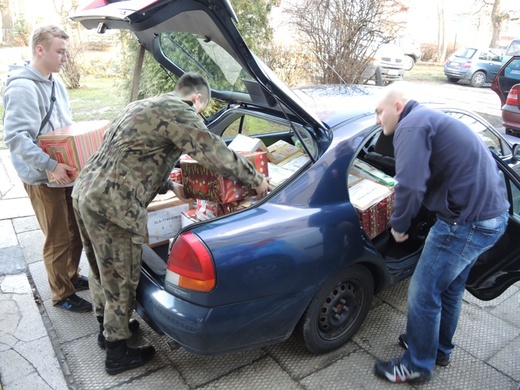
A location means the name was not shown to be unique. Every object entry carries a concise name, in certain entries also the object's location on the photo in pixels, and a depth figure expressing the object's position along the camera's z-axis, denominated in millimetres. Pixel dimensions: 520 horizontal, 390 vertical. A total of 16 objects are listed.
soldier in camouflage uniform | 2221
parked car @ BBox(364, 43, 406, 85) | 15352
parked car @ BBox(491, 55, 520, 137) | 7910
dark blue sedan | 2143
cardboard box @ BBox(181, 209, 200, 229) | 2943
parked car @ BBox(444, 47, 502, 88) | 17078
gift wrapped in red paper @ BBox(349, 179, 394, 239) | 2668
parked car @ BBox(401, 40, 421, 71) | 20125
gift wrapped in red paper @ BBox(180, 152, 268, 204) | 2498
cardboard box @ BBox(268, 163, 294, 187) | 2717
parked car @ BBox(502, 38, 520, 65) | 14844
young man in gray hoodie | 2695
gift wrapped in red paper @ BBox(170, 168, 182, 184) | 3111
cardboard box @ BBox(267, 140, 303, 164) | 3107
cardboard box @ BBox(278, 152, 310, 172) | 2922
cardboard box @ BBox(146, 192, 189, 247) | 3045
